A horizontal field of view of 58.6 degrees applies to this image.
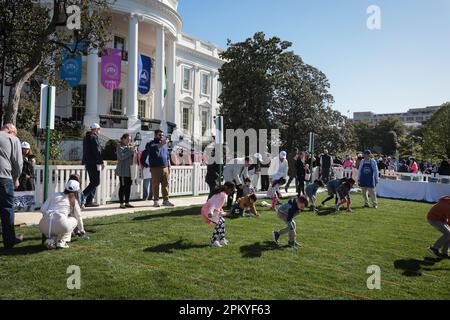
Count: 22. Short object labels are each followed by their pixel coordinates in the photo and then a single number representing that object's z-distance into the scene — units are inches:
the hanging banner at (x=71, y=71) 820.6
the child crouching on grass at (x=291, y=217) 284.4
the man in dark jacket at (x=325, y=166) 782.5
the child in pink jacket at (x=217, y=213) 280.5
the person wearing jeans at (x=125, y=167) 436.5
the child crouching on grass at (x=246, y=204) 357.1
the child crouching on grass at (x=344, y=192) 488.4
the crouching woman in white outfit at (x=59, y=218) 254.4
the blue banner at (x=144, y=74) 1201.8
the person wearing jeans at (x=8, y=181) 253.1
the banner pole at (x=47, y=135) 311.1
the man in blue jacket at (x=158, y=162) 438.0
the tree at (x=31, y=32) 460.1
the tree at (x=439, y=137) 2502.5
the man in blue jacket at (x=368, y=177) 542.3
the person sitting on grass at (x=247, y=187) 431.2
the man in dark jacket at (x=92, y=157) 408.2
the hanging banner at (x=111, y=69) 1052.8
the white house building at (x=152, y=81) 1111.0
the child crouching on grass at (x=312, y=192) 471.8
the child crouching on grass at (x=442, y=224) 291.4
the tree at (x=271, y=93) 1163.3
